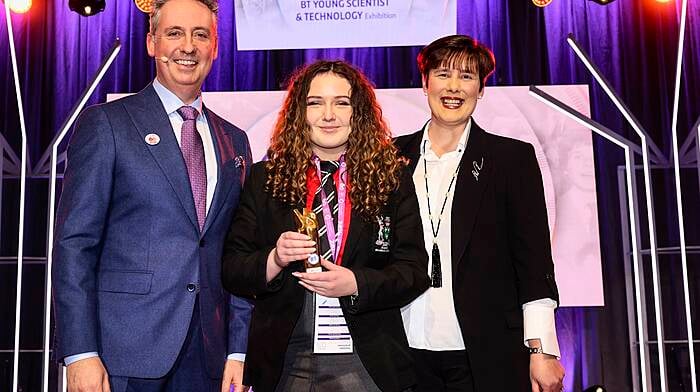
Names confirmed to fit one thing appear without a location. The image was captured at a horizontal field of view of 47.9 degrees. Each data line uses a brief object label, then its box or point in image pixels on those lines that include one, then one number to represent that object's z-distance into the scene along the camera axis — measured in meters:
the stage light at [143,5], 5.90
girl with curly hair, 2.12
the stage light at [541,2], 6.02
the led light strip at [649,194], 4.91
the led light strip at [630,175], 5.08
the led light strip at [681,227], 4.93
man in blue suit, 2.24
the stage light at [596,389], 4.64
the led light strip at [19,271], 4.77
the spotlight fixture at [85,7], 5.86
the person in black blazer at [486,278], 2.55
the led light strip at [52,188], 4.77
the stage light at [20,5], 6.26
